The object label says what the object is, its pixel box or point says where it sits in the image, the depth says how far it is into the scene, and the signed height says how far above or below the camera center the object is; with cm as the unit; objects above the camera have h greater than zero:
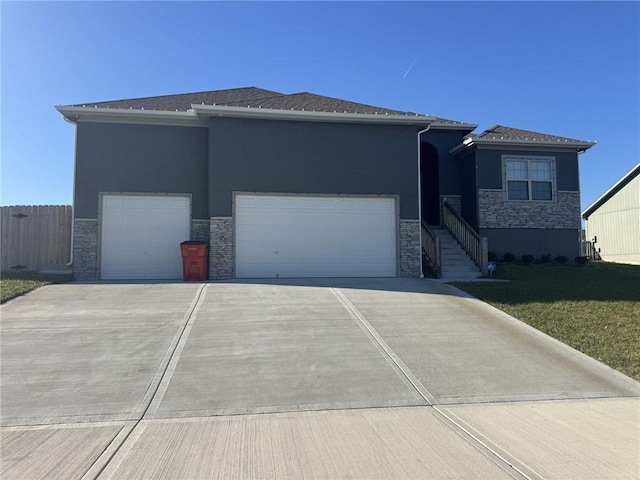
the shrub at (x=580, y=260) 1739 -20
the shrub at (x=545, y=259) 1708 -15
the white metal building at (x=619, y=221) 2341 +184
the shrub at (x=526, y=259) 1688 -15
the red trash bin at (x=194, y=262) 1253 -15
